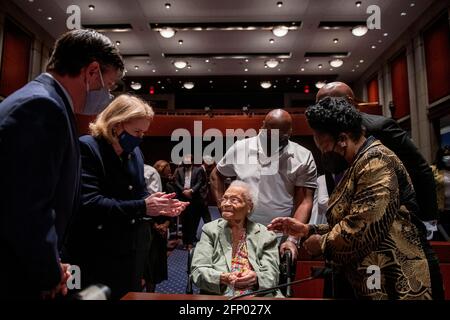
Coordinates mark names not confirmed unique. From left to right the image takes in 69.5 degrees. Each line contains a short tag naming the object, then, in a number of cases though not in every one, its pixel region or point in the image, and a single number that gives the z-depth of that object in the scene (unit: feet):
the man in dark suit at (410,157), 5.31
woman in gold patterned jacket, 3.66
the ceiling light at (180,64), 34.25
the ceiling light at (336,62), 33.32
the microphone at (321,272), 3.95
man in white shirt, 7.57
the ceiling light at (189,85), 40.42
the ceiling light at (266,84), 40.50
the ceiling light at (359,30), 25.94
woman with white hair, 6.37
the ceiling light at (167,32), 27.25
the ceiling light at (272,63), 33.96
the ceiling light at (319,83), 40.36
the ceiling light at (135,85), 39.67
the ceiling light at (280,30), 26.73
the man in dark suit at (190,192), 18.34
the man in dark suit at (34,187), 2.48
